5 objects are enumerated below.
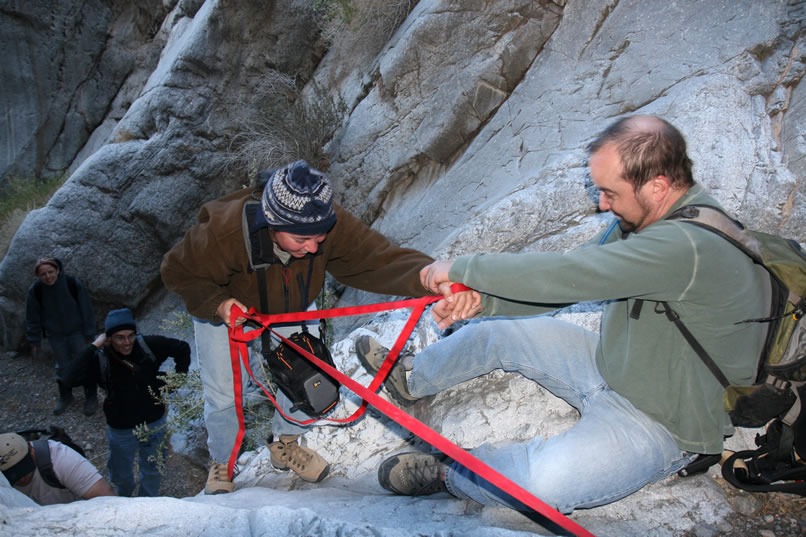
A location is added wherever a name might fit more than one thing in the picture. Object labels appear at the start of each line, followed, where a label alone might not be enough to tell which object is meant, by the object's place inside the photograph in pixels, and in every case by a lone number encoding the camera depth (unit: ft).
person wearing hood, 23.90
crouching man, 11.32
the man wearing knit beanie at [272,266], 8.36
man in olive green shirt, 6.64
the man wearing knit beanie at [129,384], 15.37
